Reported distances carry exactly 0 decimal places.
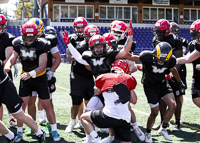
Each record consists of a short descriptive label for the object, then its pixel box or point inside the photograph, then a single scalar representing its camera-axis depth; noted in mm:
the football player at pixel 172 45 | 9914
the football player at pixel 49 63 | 9246
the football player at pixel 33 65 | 8227
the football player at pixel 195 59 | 9463
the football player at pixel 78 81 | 9828
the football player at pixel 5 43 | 9513
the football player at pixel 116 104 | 6723
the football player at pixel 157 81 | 8518
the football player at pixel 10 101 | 7437
